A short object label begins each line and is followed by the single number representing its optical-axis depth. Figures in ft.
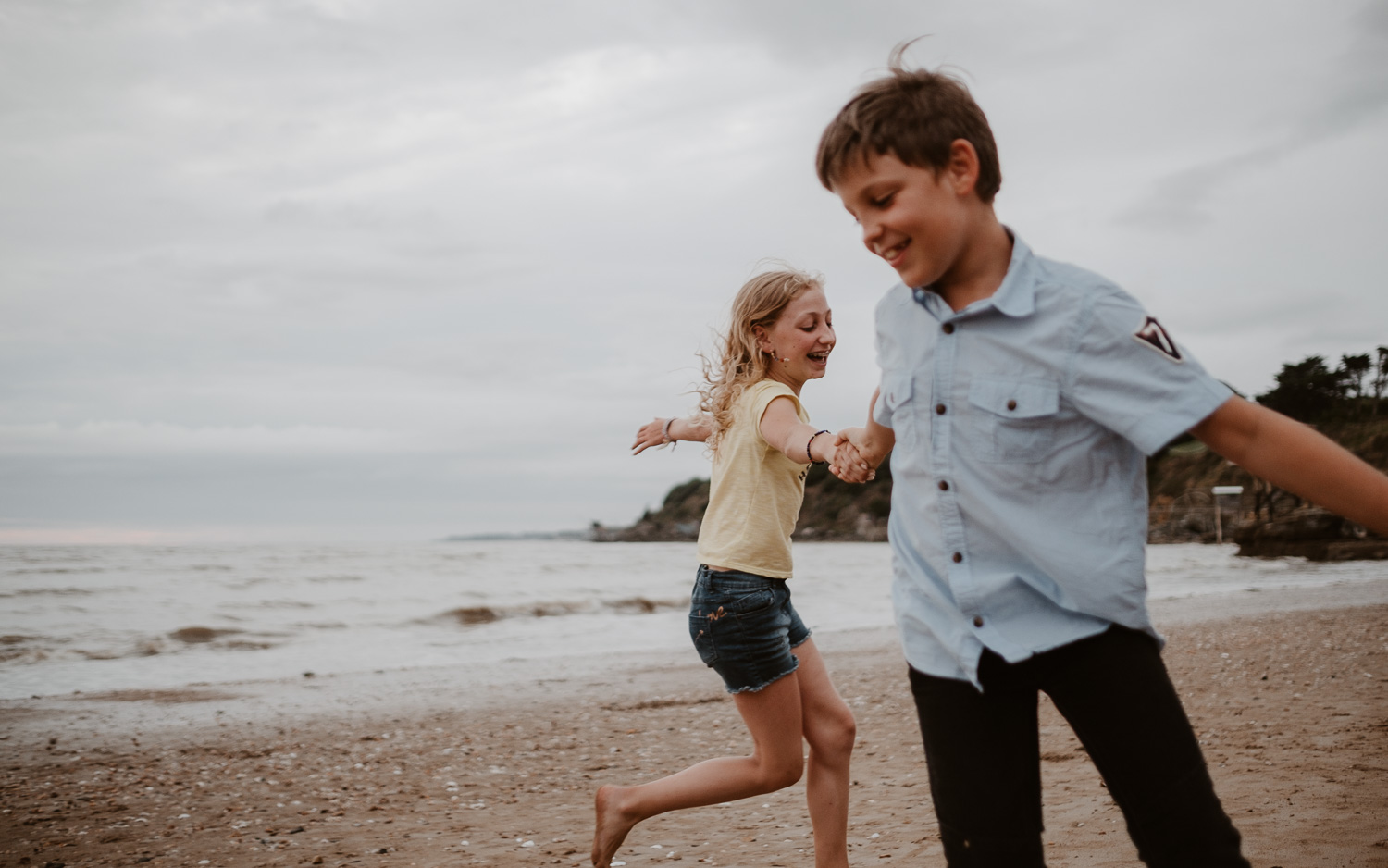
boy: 5.81
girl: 10.51
